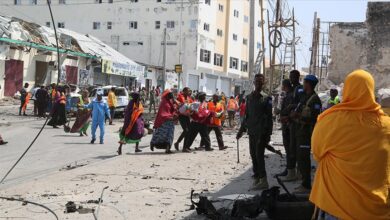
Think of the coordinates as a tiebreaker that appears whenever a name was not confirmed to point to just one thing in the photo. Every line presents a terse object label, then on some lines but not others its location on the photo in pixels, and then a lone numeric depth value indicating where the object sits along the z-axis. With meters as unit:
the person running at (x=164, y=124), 11.73
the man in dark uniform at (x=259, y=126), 7.39
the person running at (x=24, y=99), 22.16
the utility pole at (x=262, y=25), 20.27
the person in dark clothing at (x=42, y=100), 22.02
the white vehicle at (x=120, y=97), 24.52
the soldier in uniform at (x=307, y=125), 6.63
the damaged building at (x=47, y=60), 28.89
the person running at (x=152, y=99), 28.91
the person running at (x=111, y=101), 21.06
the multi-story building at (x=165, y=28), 50.94
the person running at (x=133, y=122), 11.49
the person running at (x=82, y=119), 15.43
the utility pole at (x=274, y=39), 20.19
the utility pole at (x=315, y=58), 20.62
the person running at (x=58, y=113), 17.80
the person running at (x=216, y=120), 13.14
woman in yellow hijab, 3.29
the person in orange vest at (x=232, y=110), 22.64
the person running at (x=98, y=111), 13.28
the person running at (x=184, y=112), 12.54
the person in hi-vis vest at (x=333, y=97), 10.11
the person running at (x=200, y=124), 12.70
